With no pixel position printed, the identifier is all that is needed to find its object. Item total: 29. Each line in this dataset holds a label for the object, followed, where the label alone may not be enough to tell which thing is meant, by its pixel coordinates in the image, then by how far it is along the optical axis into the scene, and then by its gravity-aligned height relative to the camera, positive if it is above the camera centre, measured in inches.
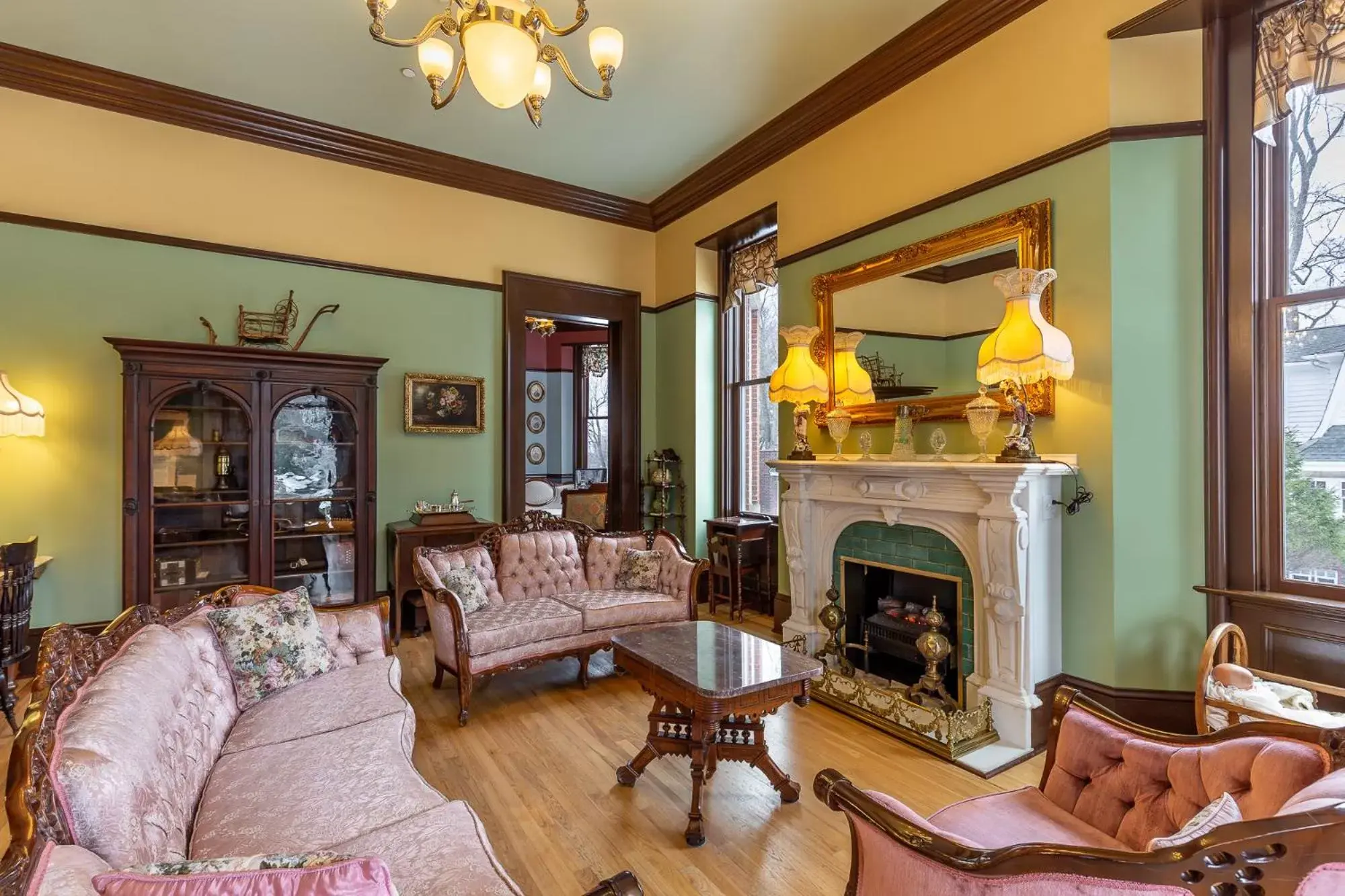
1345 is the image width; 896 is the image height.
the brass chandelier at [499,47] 89.4 +61.2
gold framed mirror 129.2 +34.2
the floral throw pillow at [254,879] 35.4 -24.7
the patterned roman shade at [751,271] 211.2 +63.1
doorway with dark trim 218.8 +29.9
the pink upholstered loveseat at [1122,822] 36.8 -29.8
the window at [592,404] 374.6 +28.6
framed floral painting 201.8 +16.0
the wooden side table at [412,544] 184.7 -28.1
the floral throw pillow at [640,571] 171.9 -33.5
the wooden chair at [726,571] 207.9 -41.3
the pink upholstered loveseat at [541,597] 138.3 -38.1
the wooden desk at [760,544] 208.5 -31.9
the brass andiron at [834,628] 152.9 -44.0
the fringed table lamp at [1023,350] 112.6 +18.2
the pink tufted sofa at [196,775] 46.7 -35.3
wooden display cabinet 156.9 -5.1
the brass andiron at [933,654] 128.9 -42.5
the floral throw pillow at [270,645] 100.0 -32.2
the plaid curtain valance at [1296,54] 98.8 +64.8
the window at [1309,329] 101.6 +19.7
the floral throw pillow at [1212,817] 44.4 -27.3
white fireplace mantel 116.9 -20.3
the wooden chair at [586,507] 278.4 -25.3
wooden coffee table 93.7 -38.2
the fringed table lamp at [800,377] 163.0 +19.4
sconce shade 138.6 +9.0
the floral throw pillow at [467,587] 149.0 -32.9
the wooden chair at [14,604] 117.1 -29.2
